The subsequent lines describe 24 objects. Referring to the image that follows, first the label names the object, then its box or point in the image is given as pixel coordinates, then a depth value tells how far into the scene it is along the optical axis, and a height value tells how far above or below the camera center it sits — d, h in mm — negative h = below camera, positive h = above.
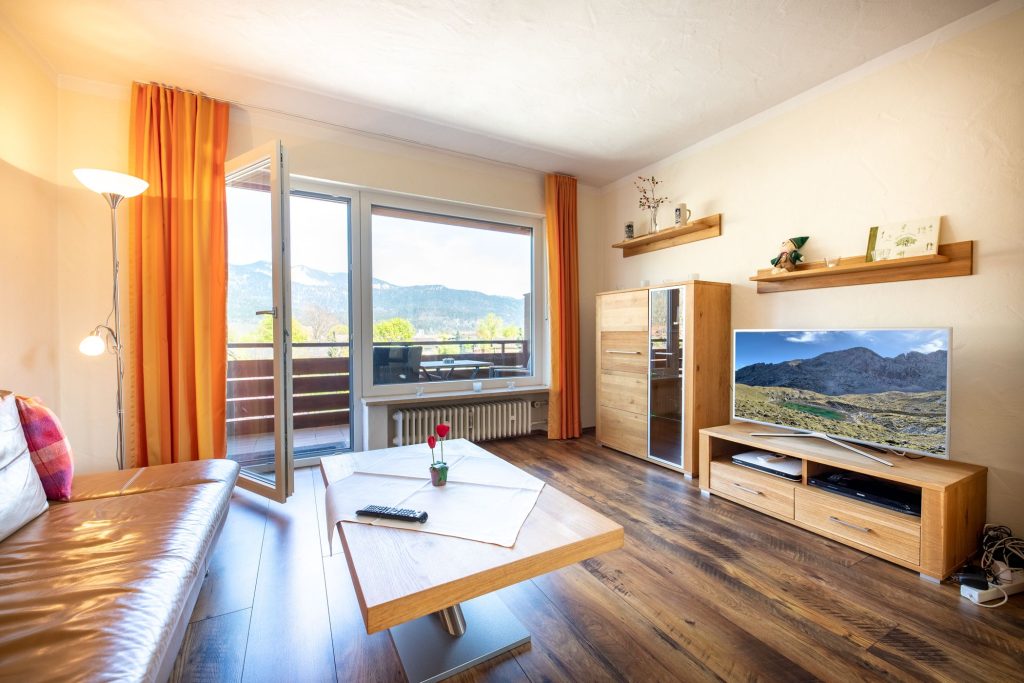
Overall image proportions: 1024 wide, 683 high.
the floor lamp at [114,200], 1983 +748
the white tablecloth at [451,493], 1260 -564
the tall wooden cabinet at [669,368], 2926 -253
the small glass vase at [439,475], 1559 -519
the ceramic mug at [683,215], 3332 +965
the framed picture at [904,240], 2053 +474
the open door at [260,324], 2404 +99
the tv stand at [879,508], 1696 -831
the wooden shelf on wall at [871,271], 2012 +341
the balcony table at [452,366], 3631 -262
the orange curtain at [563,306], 3904 +281
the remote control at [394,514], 1265 -545
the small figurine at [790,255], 2588 +486
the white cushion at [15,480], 1250 -441
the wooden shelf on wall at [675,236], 3193 +834
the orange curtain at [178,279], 2473 +376
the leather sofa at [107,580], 805 -601
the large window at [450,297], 3434 +360
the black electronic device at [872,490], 1824 -755
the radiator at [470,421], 3348 -733
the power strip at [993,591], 1564 -1002
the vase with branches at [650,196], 3652 +1254
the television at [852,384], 1860 -271
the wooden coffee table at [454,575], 958 -582
